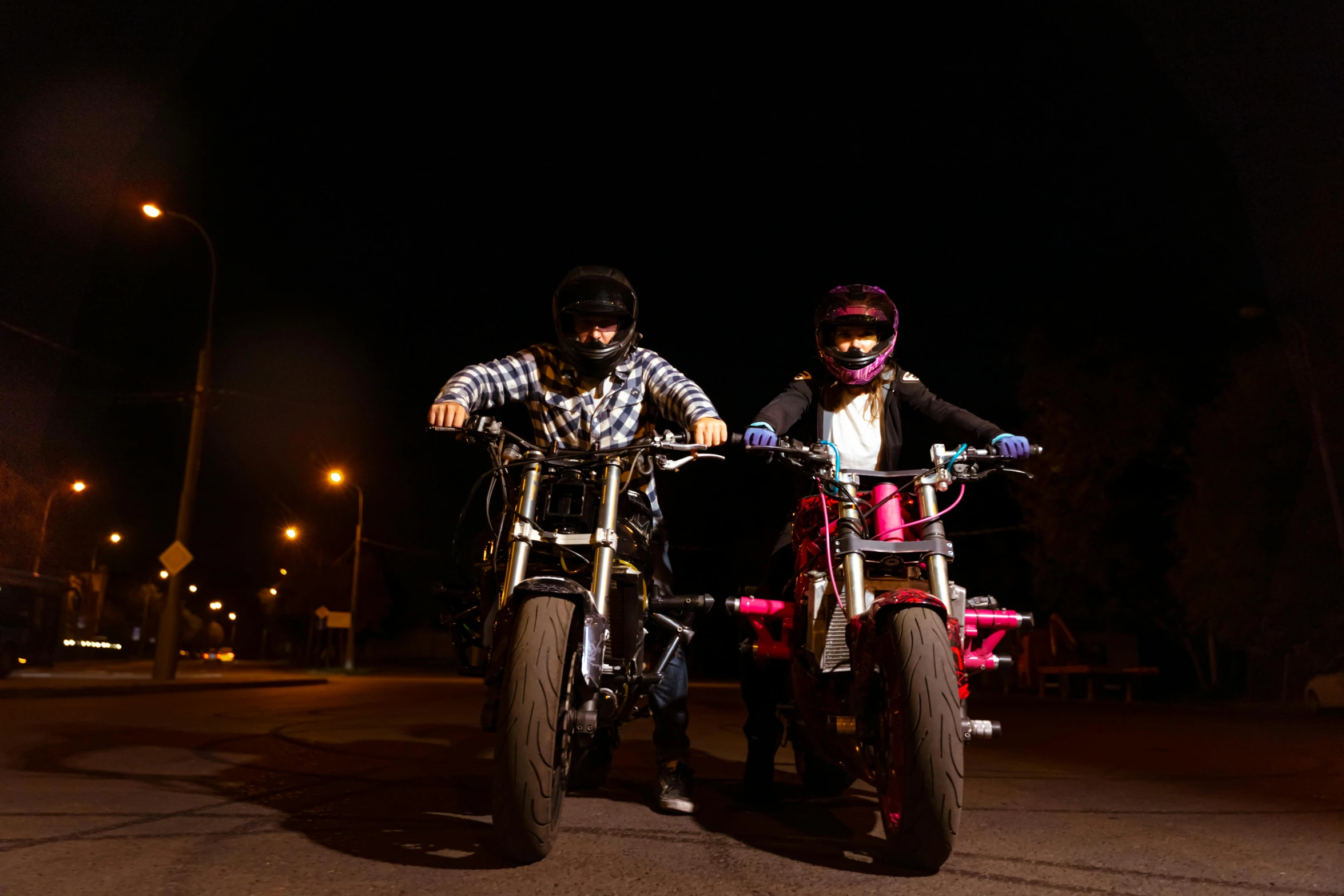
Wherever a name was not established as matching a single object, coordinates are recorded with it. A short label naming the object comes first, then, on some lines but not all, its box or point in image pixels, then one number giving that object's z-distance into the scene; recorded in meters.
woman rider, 4.82
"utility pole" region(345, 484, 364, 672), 37.56
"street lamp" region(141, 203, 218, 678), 19.50
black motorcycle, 3.18
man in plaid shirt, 4.62
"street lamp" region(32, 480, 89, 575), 34.31
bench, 23.41
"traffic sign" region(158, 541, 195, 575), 18.88
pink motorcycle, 3.12
